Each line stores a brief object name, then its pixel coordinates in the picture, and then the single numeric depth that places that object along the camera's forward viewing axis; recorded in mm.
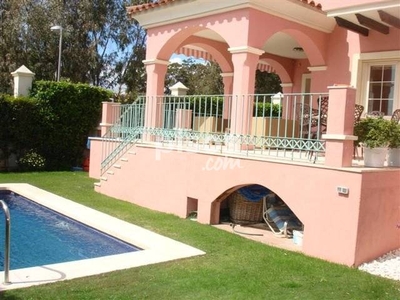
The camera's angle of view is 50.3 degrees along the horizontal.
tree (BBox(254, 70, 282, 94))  33500
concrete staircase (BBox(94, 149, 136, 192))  13106
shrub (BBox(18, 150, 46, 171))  18359
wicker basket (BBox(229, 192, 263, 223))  10586
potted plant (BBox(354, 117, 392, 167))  8211
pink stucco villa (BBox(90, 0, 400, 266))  7684
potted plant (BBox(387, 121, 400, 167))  8344
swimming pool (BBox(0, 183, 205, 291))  6223
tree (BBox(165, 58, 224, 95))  38906
